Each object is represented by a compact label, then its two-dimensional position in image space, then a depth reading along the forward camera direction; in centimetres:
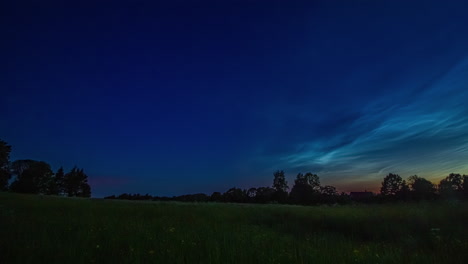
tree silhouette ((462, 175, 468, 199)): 4498
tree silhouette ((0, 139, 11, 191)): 5350
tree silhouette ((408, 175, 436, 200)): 4522
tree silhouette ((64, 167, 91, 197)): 7934
